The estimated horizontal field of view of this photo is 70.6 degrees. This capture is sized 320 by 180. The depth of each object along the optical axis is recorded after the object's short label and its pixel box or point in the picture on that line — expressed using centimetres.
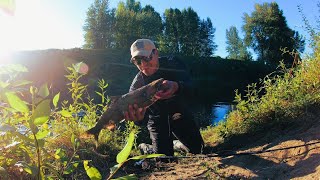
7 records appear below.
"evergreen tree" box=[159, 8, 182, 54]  4617
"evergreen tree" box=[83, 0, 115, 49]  3772
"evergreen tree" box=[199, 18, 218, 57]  4943
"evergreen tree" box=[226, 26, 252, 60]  4648
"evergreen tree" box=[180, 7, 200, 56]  4694
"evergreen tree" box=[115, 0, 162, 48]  4022
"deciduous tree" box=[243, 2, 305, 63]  3728
